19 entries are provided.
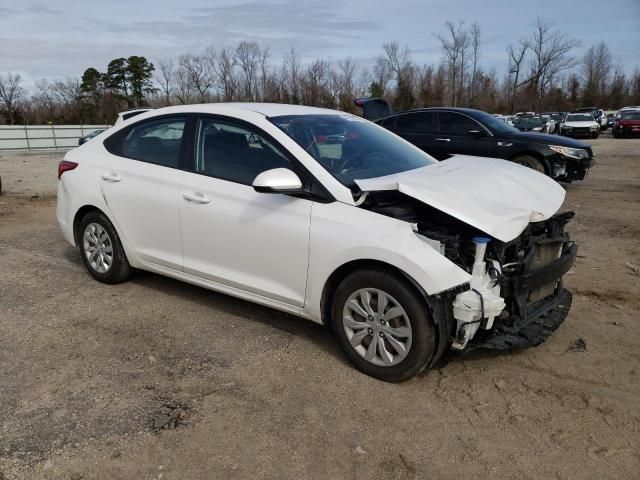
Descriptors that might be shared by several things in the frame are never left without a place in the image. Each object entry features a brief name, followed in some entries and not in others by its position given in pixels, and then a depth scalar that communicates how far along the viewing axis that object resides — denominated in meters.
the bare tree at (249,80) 50.38
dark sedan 10.30
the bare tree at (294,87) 49.97
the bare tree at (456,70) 61.28
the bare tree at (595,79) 69.81
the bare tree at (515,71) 66.22
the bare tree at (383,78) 58.88
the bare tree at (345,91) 51.91
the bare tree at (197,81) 52.28
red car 30.14
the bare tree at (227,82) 50.06
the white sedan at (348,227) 3.17
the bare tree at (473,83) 62.56
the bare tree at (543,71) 65.62
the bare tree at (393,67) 61.22
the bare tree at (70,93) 48.93
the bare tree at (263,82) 51.21
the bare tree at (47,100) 48.69
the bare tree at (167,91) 54.25
